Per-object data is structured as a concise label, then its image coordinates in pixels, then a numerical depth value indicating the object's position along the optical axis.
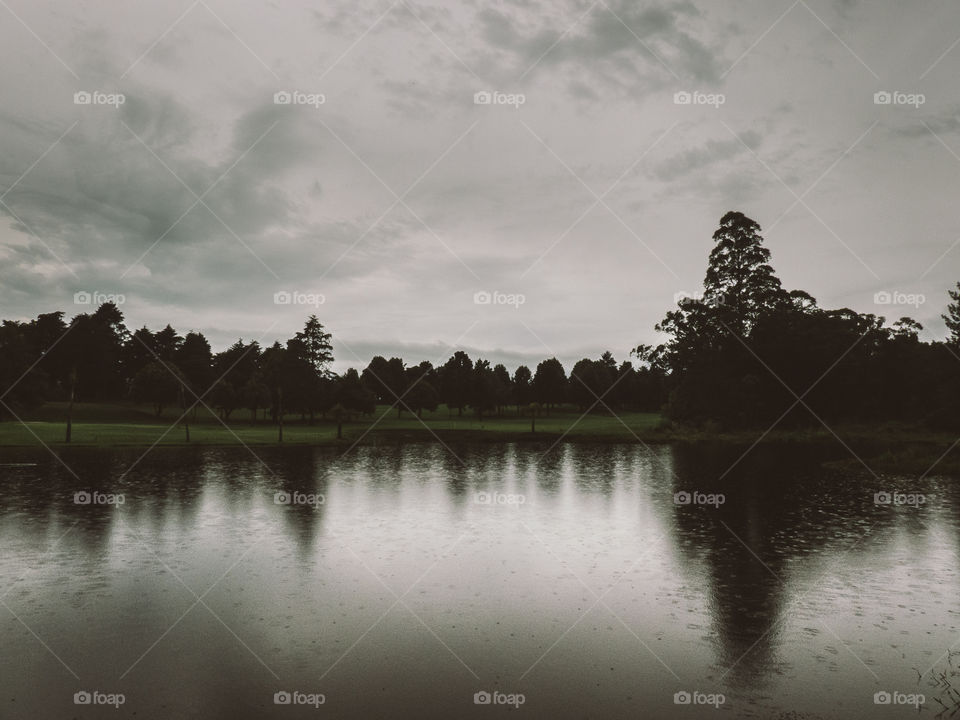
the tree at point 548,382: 124.50
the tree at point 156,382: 71.12
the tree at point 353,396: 89.12
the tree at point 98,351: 97.06
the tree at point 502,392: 115.81
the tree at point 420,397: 110.00
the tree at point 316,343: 79.44
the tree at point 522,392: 131.25
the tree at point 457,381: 110.62
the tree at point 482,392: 109.19
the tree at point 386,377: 130.38
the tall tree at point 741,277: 71.44
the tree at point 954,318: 63.27
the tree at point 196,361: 106.12
